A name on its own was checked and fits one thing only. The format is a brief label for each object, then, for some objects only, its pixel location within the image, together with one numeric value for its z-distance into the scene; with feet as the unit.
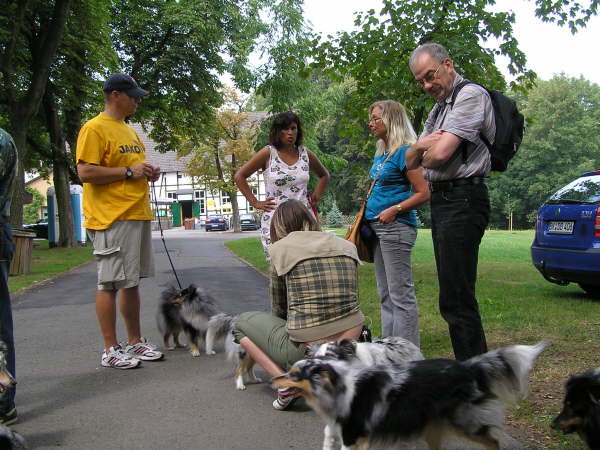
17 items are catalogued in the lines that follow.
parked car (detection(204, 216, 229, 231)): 170.98
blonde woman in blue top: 14.99
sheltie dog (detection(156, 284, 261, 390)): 18.34
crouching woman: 12.21
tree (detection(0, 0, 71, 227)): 52.11
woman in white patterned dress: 17.35
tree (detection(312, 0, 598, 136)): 32.91
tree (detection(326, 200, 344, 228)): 188.75
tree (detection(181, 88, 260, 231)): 159.33
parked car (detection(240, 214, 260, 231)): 171.32
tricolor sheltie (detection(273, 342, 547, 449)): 9.20
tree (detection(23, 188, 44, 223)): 208.95
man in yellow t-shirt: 16.30
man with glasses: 11.35
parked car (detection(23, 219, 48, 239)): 124.47
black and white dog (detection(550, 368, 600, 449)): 9.29
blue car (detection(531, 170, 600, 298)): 24.68
